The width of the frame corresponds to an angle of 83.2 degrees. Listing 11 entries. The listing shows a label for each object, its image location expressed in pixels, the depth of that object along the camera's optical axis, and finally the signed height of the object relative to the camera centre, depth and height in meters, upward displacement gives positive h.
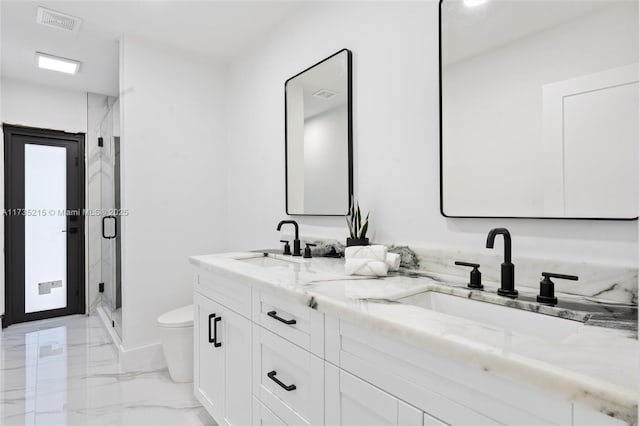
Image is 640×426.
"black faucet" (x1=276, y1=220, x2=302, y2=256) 2.06 -0.21
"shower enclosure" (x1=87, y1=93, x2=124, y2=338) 2.95 +0.03
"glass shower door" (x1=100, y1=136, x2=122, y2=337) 2.89 -0.15
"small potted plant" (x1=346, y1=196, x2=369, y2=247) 1.69 -0.09
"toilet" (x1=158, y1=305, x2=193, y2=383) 2.29 -0.86
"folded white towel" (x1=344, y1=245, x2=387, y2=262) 1.43 -0.17
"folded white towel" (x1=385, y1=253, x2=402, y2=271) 1.48 -0.20
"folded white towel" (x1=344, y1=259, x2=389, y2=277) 1.39 -0.22
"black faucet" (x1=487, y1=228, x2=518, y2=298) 1.11 -0.20
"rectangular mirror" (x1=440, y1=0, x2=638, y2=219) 1.04 +0.34
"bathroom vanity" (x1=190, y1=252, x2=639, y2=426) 0.60 -0.33
